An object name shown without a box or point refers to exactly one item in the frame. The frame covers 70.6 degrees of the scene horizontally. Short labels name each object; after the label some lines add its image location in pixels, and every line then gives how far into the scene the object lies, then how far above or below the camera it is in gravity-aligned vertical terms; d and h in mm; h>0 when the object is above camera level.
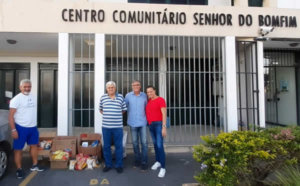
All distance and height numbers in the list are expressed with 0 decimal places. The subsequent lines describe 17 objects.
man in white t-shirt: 3676 -389
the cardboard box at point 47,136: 4819 -858
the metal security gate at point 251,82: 5918 +419
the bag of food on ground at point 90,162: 4198 -1287
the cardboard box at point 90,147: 4414 -1025
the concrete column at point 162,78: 7879 +701
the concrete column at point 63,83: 5113 +376
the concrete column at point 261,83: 5816 +356
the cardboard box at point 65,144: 4441 -969
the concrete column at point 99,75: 5164 +569
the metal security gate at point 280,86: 7944 +366
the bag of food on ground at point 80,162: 4142 -1264
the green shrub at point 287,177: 2584 -1043
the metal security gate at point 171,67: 5922 +1180
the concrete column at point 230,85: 5613 +304
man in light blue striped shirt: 3873 -450
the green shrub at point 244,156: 2701 -788
